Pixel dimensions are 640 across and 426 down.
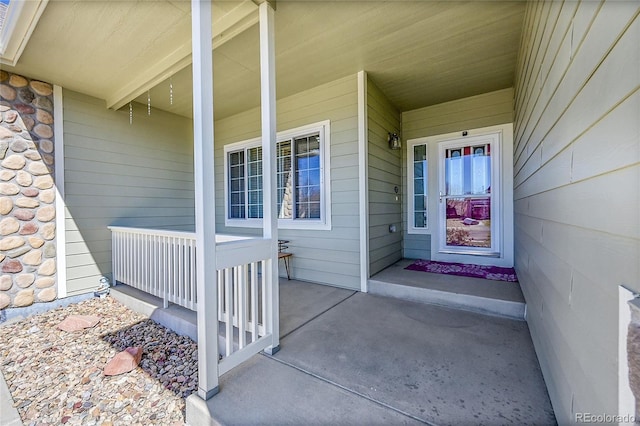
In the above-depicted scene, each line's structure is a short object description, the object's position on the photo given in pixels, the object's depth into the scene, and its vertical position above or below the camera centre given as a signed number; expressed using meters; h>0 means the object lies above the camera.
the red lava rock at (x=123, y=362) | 2.06 -1.24
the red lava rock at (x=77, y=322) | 2.81 -1.24
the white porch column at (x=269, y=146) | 1.99 +0.49
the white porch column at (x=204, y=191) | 1.51 +0.11
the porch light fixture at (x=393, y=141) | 4.13 +1.07
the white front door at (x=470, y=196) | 3.93 +0.18
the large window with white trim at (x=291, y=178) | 3.73 +0.51
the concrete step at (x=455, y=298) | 2.54 -0.98
